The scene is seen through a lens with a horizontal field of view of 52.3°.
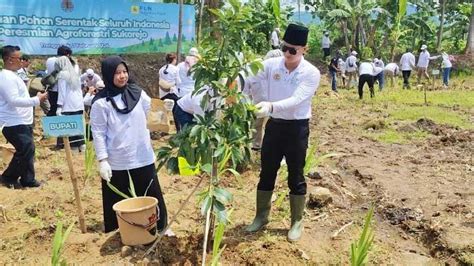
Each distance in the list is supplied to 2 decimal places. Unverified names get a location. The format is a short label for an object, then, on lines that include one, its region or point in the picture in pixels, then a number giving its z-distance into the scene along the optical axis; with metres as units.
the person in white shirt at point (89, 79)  8.09
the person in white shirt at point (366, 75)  12.56
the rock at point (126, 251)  3.22
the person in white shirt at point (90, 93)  7.74
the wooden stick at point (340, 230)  3.96
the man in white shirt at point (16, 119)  4.85
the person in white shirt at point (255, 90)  3.70
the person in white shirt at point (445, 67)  16.23
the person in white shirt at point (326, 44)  21.39
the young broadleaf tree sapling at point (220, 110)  2.96
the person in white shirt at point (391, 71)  16.75
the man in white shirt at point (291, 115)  3.45
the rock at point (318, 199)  4.60
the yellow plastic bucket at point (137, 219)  3.19
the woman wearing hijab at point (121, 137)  3.39
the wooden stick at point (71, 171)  3.46
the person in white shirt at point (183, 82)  7.32
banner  9.80
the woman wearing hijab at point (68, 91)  6.46
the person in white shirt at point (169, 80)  7.89
